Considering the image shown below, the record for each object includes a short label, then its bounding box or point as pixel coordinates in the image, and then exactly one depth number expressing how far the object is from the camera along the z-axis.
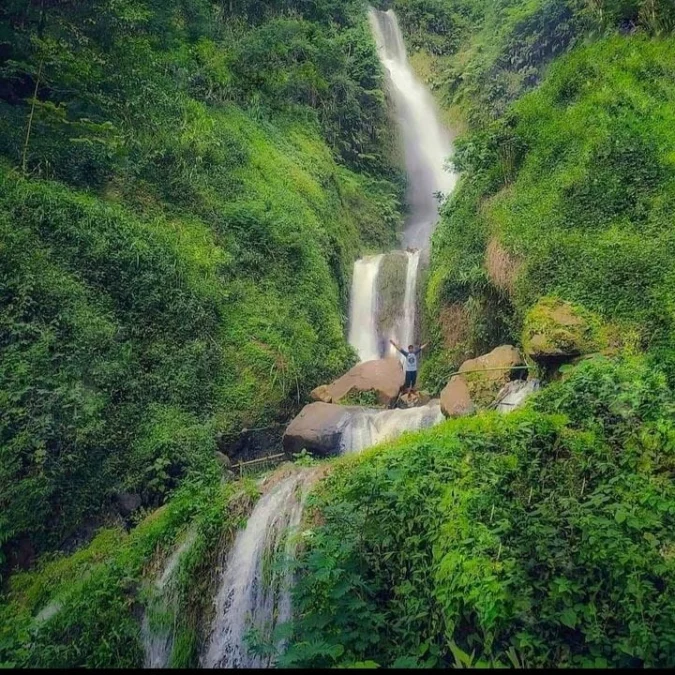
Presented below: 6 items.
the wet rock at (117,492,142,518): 9.70
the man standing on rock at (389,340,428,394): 12.66
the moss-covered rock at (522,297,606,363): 8.77
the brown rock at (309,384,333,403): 12.51
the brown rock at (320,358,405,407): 12.34
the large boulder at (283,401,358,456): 10.59
